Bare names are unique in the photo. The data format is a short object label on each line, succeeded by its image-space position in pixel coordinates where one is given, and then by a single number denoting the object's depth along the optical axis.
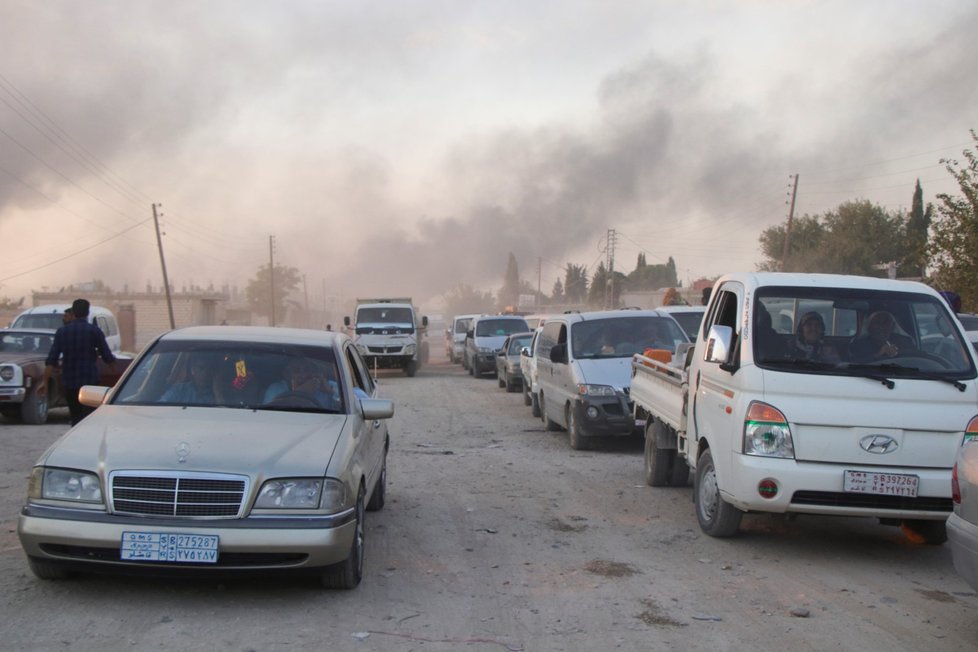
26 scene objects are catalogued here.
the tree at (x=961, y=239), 20.75
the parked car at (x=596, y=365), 11.46
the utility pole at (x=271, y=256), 76.51
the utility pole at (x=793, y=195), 46.62
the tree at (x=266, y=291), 98.38
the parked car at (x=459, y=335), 35.69
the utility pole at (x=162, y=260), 51.66
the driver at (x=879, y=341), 6.71
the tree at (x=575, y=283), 107.44
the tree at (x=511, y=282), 132.25
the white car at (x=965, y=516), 4.42
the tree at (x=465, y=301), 138.24
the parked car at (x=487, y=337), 27.25
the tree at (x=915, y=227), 54.17
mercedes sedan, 4.88
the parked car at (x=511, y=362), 21.50
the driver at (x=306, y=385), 6.34
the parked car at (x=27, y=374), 13.83
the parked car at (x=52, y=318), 18.08
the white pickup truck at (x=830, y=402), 6.07
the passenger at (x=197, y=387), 6.27
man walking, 10.20
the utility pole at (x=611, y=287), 65.69
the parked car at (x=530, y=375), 15.68
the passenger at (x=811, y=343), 6.63
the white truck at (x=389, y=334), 28.83
